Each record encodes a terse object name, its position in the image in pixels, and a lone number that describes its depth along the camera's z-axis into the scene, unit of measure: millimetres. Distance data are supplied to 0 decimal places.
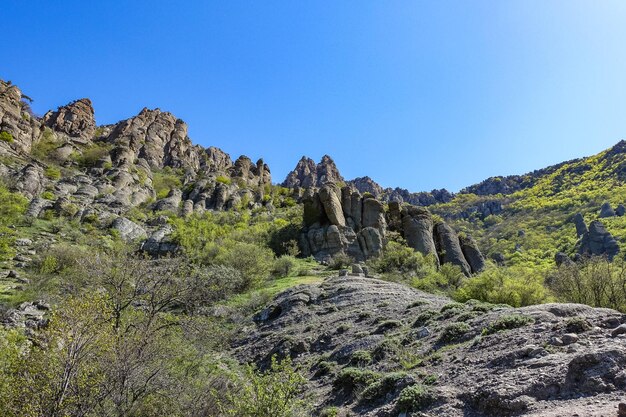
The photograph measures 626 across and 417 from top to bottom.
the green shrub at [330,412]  10914
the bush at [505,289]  22359
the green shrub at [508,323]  12172
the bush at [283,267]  37656
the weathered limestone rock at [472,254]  48281
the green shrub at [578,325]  10312
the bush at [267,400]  8336
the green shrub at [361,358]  14260
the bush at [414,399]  9602
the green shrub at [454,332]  13430
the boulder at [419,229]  47000
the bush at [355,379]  12352
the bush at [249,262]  33375
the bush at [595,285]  21719
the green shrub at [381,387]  11195
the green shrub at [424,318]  16469
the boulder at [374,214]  50062
